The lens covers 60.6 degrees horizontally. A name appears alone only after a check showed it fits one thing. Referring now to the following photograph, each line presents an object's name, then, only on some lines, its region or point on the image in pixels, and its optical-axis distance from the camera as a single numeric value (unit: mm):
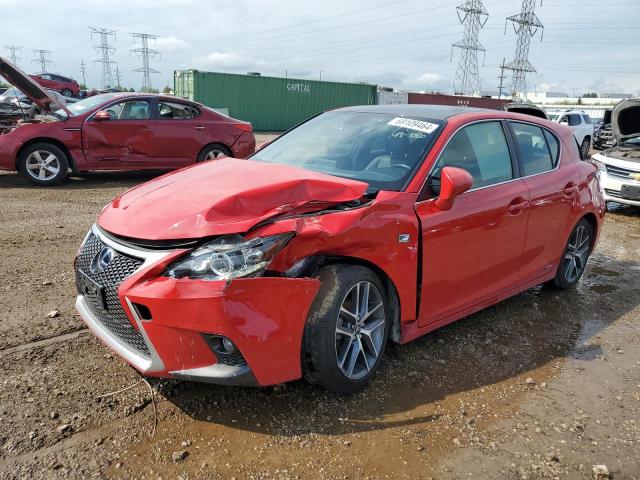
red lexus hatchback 2586
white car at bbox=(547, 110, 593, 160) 18469
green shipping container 27156
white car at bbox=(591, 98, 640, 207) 9133
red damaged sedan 8727
